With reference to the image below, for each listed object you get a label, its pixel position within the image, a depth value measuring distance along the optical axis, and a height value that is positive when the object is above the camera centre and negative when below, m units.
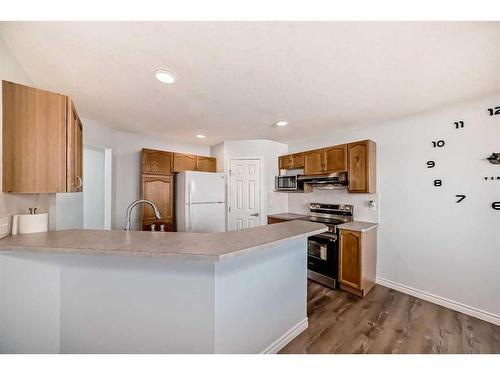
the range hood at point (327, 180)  2.99 +0.15
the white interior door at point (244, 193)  3.78 -0.06
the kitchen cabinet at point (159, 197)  3.14 -0.12
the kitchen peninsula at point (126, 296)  1.21 -0.68
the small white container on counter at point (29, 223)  1.37 -0.23
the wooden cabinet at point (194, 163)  3.50 +0.51
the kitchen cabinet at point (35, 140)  1.21 +0.32
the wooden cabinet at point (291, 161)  3.54 +0.54
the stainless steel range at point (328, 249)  2.65 -0.83
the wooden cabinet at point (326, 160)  2.93 +0.47
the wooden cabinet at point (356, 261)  2.42 -0.92
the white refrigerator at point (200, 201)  3.22 -0.20
